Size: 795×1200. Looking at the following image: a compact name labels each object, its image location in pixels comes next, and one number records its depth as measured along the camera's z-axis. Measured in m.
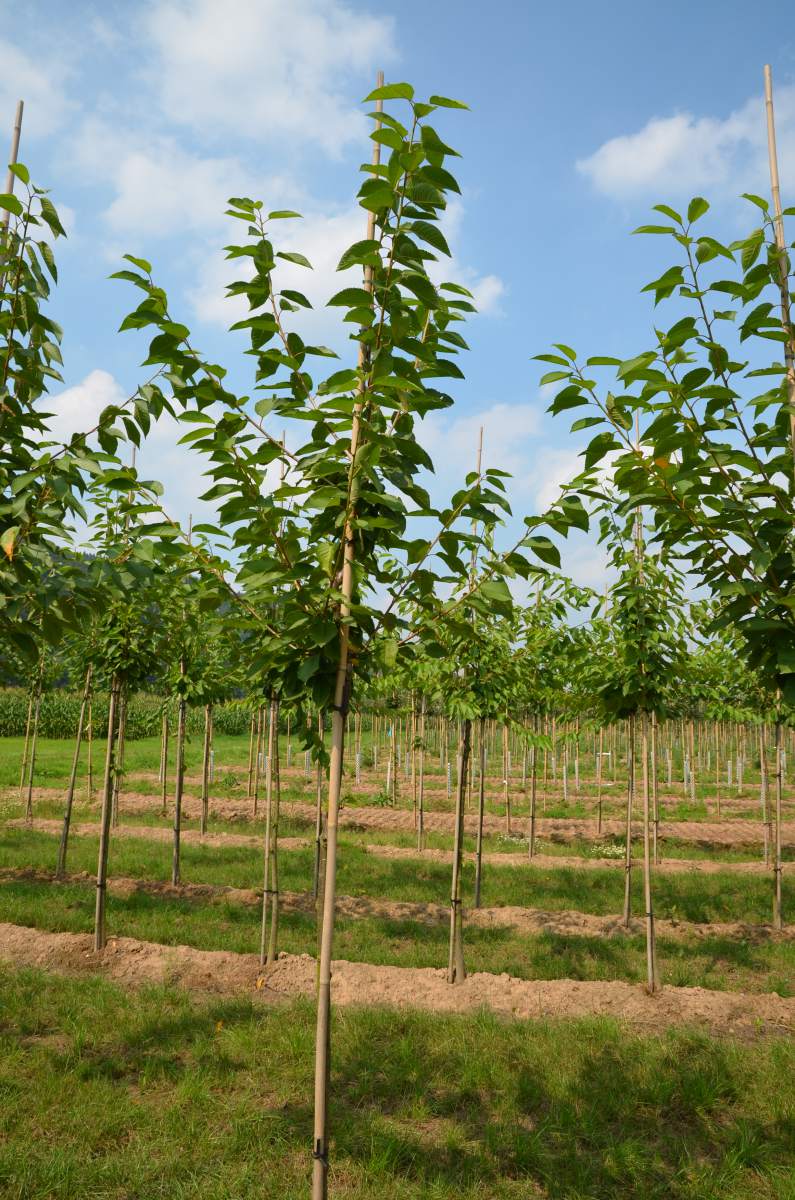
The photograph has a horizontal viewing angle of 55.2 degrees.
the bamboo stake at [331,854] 2.81
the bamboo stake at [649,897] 7.10
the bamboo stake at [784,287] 2.94
